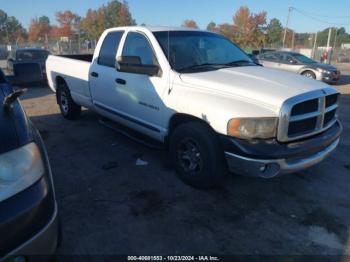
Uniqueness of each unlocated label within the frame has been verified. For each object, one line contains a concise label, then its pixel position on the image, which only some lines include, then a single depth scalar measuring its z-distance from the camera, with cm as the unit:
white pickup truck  300
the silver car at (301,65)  1387
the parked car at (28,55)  1237
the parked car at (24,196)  170
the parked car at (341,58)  4072
